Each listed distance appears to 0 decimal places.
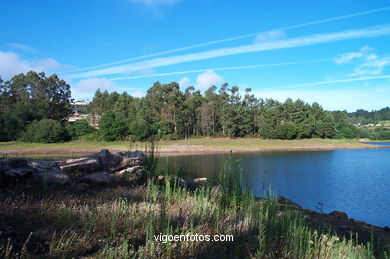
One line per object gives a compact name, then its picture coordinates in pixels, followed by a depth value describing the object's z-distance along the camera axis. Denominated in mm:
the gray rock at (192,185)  7663
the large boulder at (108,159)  7215
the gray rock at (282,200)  10014
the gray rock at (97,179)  5953
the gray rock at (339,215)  9484
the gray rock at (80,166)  6570
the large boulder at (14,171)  4891
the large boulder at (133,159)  7444
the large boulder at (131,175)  6551
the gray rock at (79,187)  5282
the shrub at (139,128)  55281
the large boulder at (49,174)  5336
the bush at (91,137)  54894
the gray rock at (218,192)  5295
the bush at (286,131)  67000
